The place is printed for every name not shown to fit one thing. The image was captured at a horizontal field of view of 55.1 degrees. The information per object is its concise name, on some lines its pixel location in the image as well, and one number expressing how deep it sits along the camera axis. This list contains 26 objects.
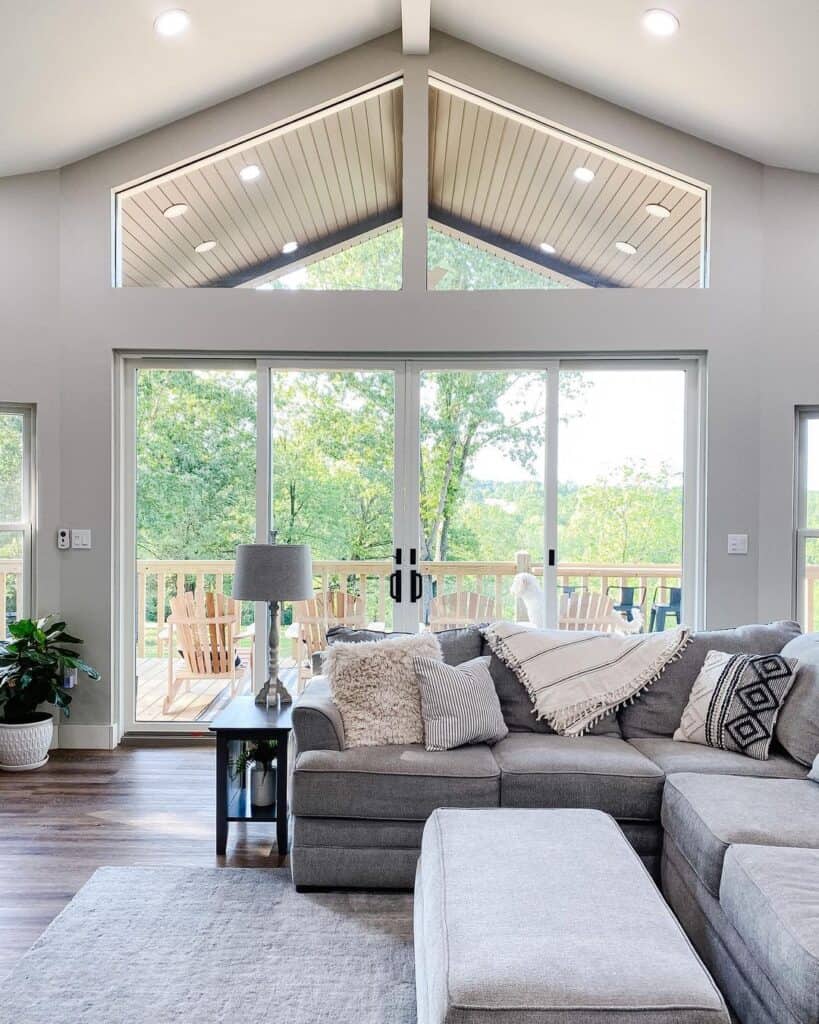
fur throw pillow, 2.91
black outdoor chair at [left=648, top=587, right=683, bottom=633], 4.47
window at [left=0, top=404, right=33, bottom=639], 4.38
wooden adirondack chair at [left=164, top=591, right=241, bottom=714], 4.52
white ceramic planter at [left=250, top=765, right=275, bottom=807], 3.09
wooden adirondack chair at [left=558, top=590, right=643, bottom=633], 4.46
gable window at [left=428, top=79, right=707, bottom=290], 4.37
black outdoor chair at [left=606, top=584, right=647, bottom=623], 4.48
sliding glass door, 4.46
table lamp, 3.22
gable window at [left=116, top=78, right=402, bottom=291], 4.38
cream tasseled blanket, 3.13
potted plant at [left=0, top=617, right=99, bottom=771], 3.97
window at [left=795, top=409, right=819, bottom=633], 4.29
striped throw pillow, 2.88
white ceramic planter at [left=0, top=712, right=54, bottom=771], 3.96
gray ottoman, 1.50
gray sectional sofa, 2.68
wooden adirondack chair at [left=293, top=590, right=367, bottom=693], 4.50
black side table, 2.99
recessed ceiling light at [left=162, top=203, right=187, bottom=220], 4.47
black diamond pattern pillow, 2.85
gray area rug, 2.03
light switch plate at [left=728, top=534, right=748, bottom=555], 4.28
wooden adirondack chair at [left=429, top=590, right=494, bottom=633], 4.47
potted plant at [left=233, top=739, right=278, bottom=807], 3.09
